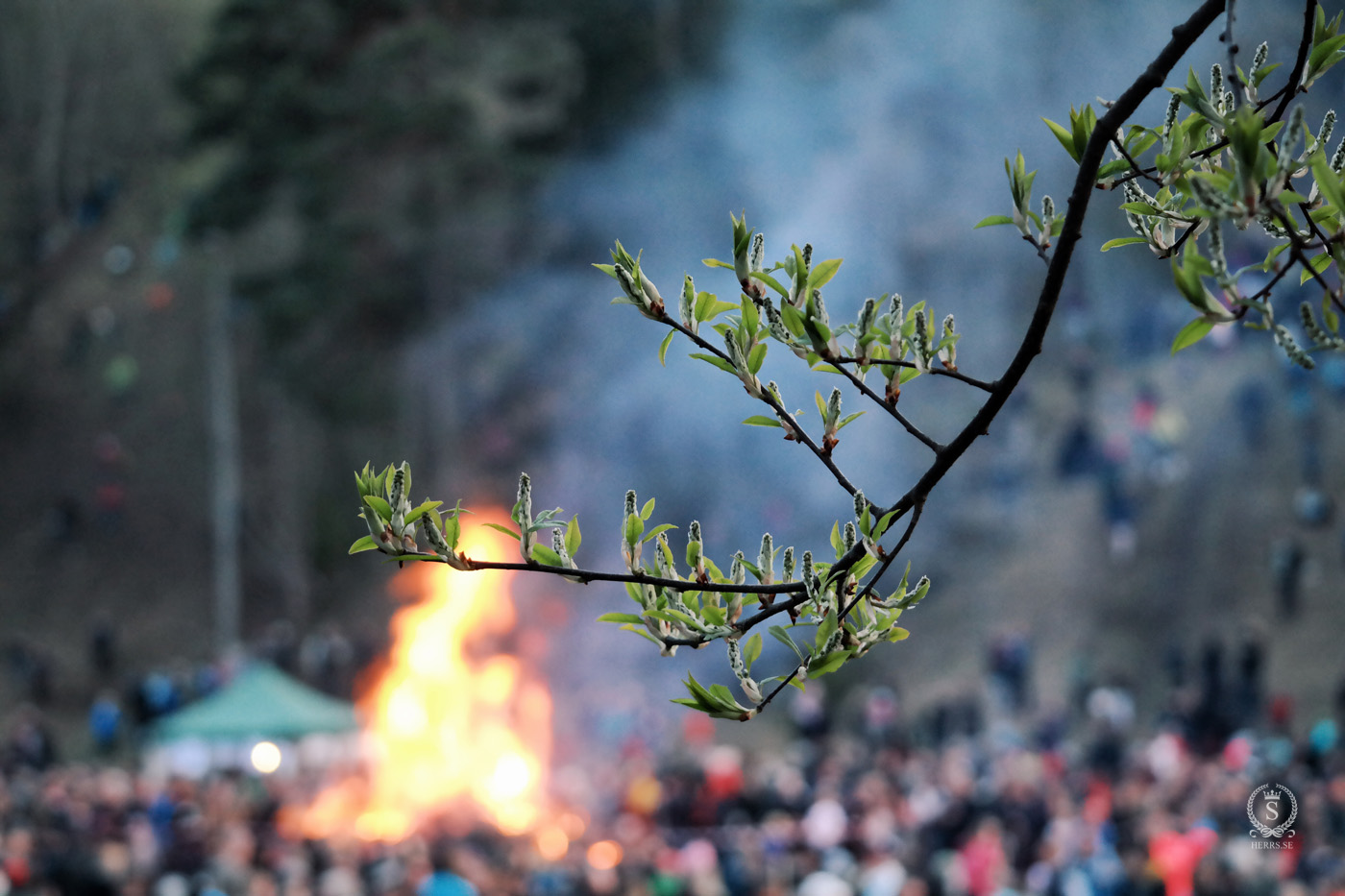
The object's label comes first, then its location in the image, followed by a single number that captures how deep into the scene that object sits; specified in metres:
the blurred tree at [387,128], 26.39
